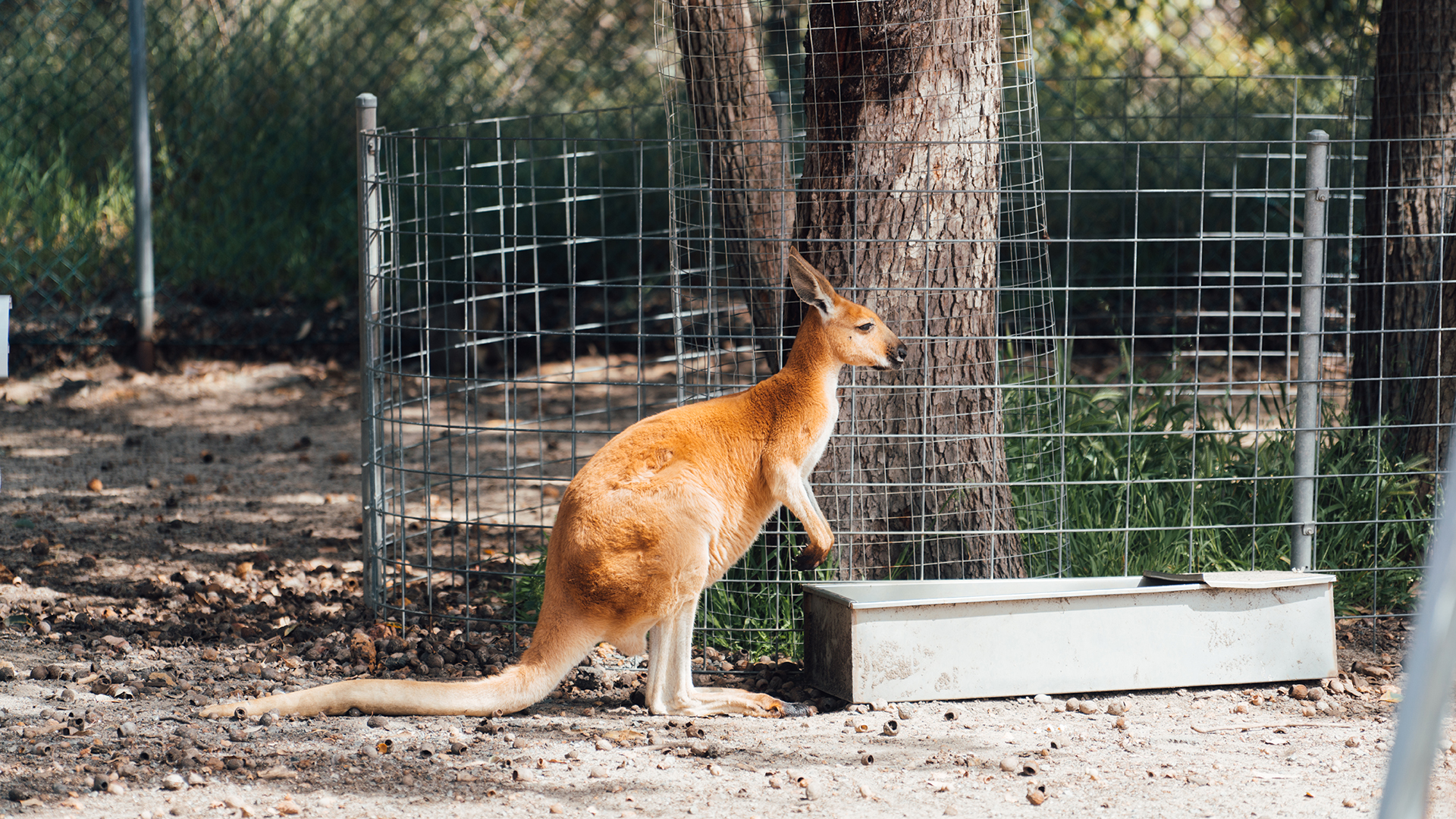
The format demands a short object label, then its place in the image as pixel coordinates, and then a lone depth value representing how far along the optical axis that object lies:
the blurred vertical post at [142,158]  16.80
